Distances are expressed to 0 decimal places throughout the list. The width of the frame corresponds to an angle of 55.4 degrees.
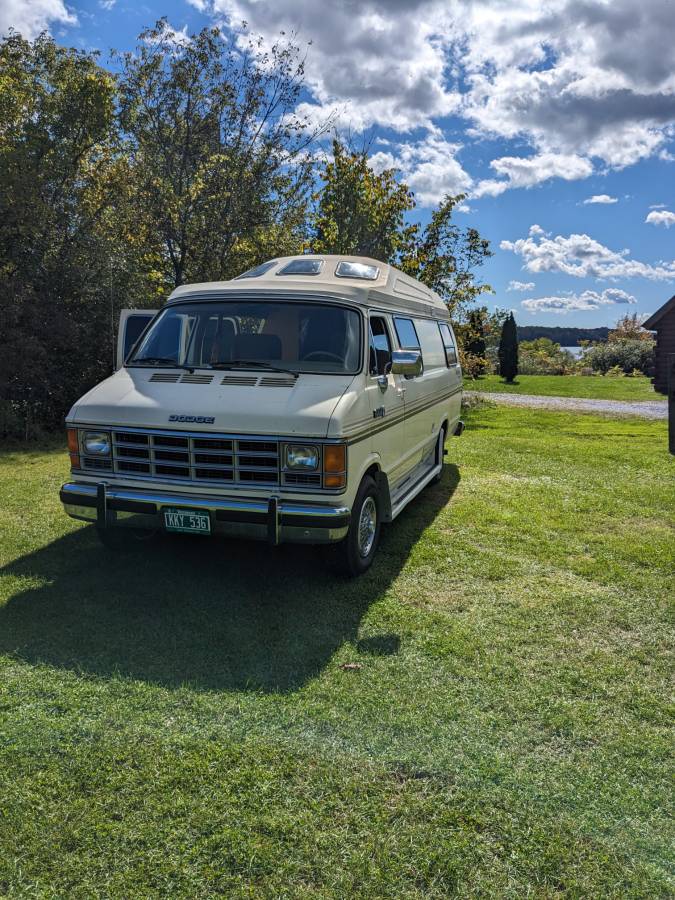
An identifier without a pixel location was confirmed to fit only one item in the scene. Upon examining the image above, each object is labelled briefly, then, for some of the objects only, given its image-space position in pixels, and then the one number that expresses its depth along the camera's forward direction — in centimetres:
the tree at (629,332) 4817
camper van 462
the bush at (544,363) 3903
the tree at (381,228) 1833
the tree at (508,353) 3212
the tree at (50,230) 1199
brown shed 2520
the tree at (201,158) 1542
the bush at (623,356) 3741
